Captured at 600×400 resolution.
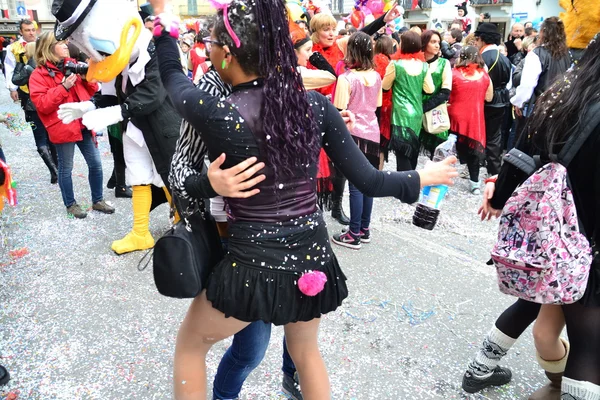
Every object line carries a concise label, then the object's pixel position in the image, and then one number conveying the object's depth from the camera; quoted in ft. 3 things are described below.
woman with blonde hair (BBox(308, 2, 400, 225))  14.11
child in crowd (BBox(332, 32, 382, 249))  12.47
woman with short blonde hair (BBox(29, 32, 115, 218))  12.78
